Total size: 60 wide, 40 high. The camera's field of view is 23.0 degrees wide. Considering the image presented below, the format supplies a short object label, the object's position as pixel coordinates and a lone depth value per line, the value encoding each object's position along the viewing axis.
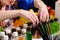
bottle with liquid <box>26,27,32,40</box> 0.94
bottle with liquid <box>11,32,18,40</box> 0.89
